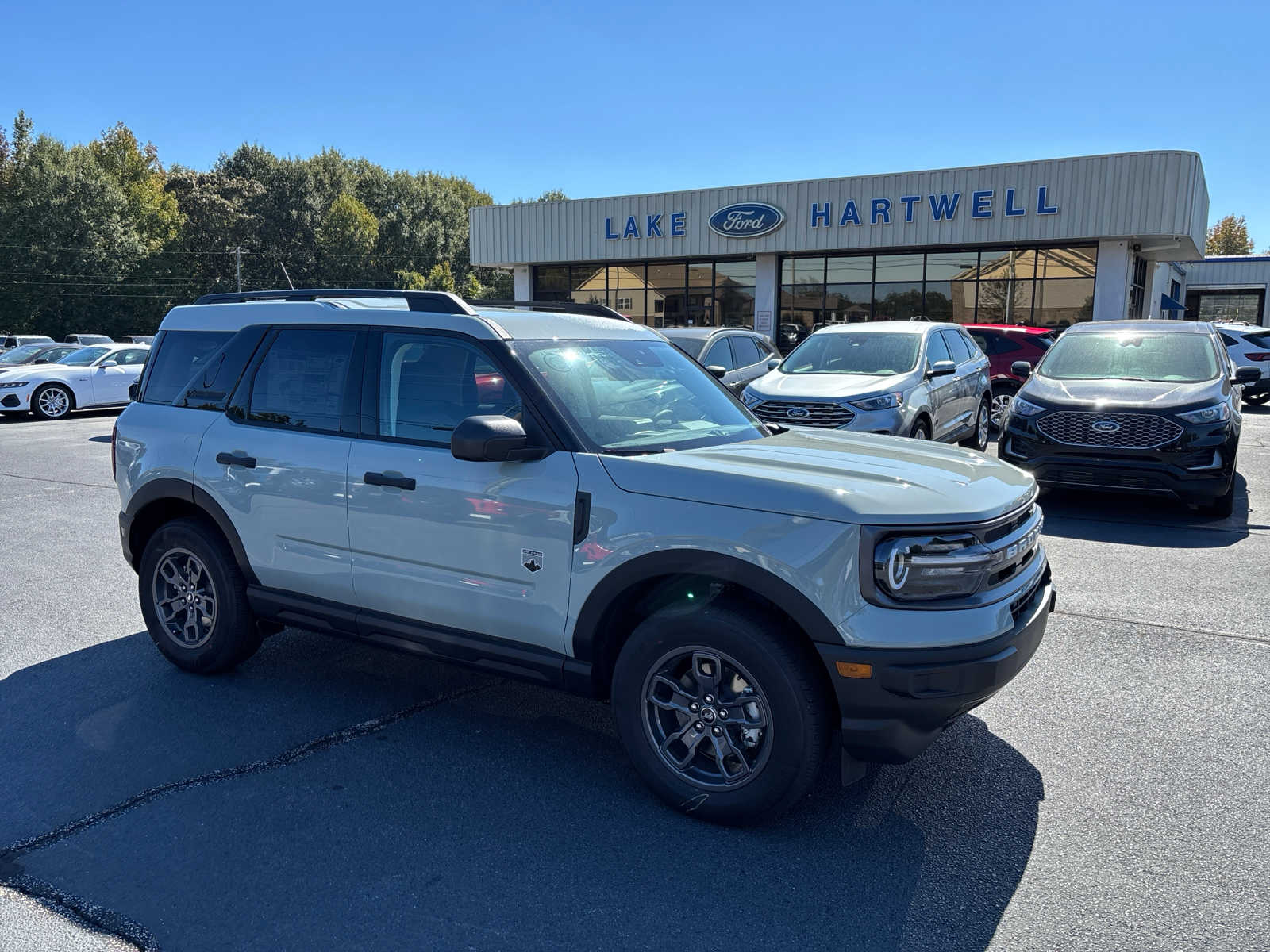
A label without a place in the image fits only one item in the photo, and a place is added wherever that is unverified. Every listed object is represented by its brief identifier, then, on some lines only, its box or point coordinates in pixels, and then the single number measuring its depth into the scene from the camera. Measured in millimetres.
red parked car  16094
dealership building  22203
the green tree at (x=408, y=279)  67812
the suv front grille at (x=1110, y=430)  8203
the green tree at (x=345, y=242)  64750
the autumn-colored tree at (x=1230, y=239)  95125
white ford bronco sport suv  3109
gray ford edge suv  9641
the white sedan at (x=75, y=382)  17688
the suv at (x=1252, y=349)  19719
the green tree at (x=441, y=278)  68000
